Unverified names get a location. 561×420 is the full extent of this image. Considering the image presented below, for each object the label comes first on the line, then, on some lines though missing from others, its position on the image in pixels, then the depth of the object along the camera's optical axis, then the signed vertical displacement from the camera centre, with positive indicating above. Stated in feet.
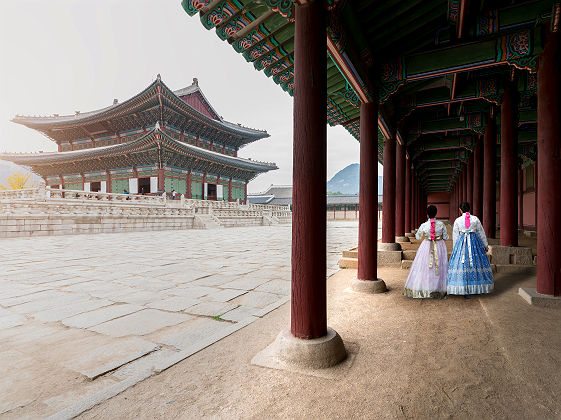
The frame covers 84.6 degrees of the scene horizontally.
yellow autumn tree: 126.66 +13.01
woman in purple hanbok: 13.12 -2.35
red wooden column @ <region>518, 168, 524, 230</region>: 42.22 +1.70
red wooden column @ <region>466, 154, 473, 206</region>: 36.22 +3.82
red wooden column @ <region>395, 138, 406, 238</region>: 26.81 +1.83
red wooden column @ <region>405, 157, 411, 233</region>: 34.27 +1.39
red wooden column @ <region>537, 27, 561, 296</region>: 11.58 +1.65
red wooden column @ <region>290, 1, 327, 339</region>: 7.45 +0.94
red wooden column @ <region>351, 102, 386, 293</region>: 14.11 +0.01
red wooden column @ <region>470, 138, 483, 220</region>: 28.30 +3.16
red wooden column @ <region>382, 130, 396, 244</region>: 19.92 +1.45
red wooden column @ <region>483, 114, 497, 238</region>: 21.98 +2.38
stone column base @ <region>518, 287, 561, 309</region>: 11.35 -3.31
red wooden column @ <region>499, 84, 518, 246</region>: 16.51 +2.36
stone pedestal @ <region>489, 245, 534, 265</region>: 16.75 -2.42
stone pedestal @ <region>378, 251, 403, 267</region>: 20.80 -3.18
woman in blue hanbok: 13.12 -2.22
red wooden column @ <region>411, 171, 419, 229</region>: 46.12 +2.50
